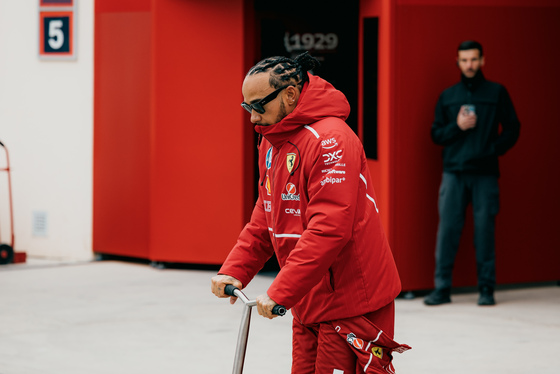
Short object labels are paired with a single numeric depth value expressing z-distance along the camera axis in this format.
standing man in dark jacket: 12.47
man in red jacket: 5.38
